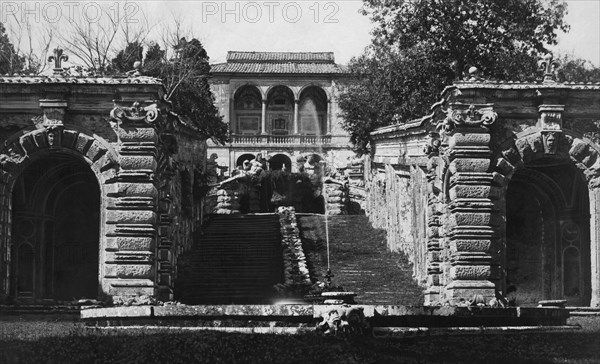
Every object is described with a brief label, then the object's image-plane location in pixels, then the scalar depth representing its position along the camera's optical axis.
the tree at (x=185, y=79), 42.88
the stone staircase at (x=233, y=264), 28.02
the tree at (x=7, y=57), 44.97
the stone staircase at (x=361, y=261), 28.14
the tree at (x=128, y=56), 41.94
